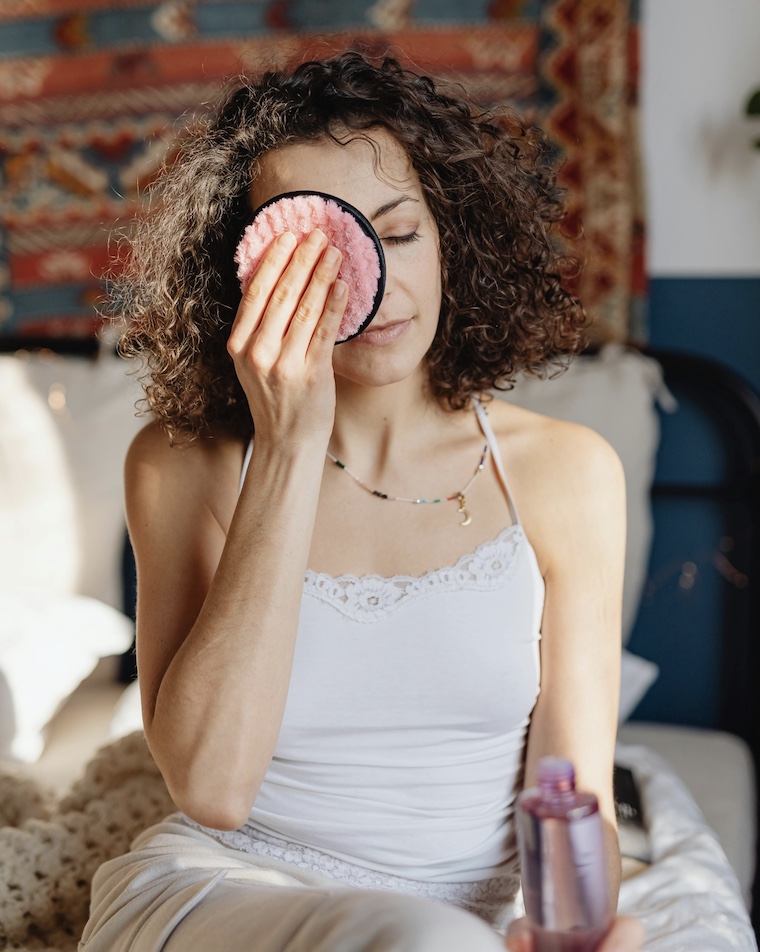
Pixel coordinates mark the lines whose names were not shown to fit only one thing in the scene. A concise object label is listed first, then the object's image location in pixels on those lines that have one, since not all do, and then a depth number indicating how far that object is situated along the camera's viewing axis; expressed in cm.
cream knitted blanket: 137
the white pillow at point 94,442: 233
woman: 112
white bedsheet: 133
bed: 185
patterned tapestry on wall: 218
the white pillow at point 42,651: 195
